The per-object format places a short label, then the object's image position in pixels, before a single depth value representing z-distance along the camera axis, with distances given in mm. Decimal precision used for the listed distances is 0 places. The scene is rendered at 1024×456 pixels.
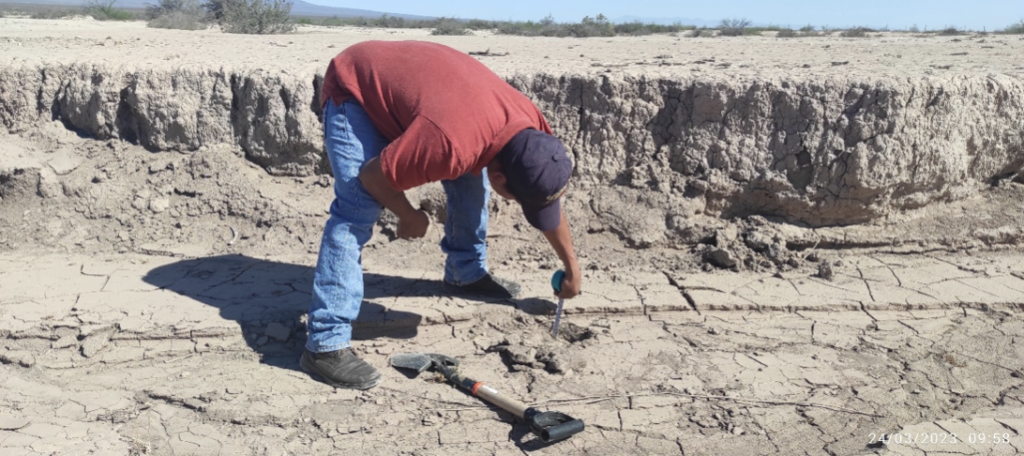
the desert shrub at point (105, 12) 13698
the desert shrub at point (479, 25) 13683
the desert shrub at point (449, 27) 11461
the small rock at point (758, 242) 4121
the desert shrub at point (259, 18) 9461
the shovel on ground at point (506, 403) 2564
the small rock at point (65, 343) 3191
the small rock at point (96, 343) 3146
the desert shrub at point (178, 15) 11047
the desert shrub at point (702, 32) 10203
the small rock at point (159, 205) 4266
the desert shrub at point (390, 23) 15352
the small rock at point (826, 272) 3914
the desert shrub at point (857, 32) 9691
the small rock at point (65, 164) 4404
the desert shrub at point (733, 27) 10683
